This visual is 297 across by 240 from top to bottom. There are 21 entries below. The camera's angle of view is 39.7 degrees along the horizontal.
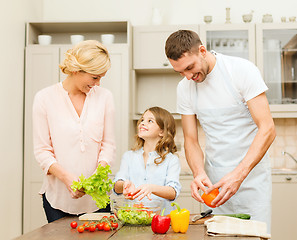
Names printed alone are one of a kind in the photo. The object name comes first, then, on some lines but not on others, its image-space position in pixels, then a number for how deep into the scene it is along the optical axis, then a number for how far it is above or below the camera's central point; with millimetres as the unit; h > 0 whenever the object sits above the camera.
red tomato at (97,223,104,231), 1710 -374
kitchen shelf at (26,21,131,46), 4075 +1114
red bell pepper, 1623 -348
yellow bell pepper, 1651 -342
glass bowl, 1774 -326
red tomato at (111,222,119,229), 1723 -373
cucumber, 1822 -357
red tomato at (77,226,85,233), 1646 -372
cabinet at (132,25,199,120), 4082 +667
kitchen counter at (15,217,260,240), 1585 -392
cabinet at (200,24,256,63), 4031 +960
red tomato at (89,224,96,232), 1681 -376
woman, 2107 +1
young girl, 2320 -133
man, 1923 +77
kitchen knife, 1867 -367
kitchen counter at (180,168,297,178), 3764 -341
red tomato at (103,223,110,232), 1700 -377
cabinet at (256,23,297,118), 4016 +739
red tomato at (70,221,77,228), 1735 -372
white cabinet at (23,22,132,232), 3873 +484
